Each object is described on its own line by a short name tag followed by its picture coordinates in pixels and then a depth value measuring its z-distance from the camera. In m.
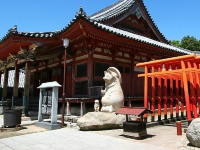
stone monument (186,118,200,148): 5.07
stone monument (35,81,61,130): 8.70
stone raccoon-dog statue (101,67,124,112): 8.77
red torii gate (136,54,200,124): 7.37
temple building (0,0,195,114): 10.49
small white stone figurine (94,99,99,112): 9.19
